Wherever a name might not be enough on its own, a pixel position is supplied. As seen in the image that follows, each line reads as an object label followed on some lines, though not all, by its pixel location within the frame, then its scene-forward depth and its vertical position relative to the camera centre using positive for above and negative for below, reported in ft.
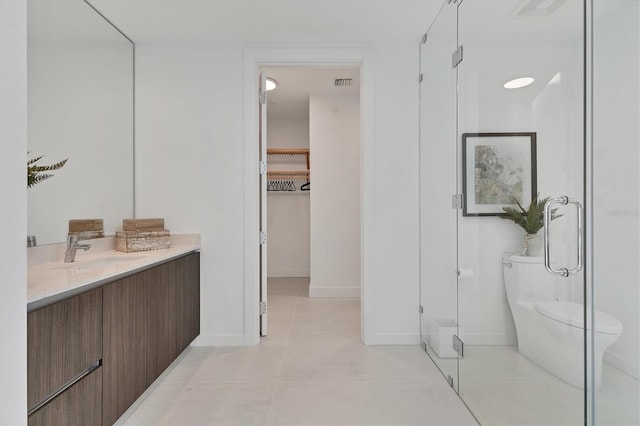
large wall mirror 6.51 +2.01
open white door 9.97 +0.45
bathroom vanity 4.22 -1.79
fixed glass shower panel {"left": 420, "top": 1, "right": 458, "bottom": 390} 7.38 +0.40
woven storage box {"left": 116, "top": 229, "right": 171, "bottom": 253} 8.15 -0.65
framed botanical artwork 4.87 +0.63
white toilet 3.75 -1.29
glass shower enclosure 3.56 +0.03
